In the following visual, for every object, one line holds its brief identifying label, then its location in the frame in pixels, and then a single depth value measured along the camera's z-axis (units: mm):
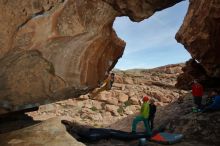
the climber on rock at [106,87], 14816
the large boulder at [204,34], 7750
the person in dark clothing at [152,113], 8344
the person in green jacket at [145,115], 7271
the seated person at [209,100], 8274
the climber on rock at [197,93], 8633
